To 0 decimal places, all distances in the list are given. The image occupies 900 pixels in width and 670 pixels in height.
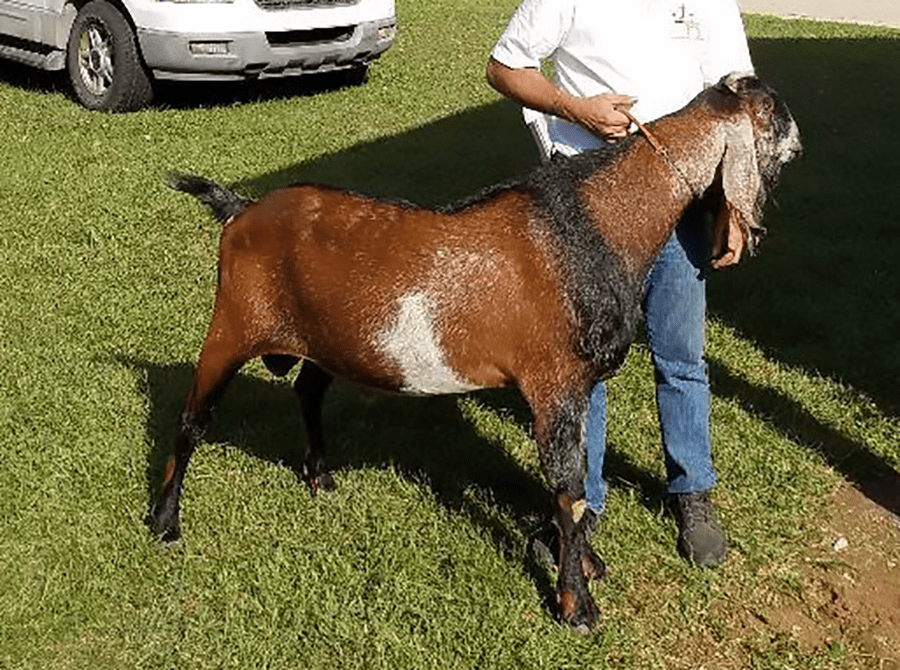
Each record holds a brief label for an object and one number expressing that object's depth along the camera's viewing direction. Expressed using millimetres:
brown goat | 3779
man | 3975
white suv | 10875
